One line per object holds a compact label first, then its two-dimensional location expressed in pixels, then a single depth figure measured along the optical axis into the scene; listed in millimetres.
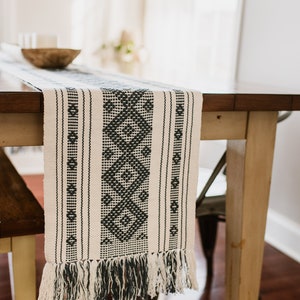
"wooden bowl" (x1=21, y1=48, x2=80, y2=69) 1546
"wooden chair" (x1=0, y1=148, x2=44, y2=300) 1025
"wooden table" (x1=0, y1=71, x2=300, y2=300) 1093
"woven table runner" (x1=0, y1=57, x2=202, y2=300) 949
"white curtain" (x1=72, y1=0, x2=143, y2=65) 3441
